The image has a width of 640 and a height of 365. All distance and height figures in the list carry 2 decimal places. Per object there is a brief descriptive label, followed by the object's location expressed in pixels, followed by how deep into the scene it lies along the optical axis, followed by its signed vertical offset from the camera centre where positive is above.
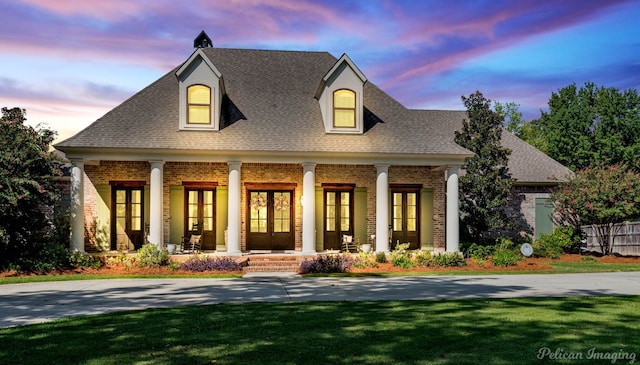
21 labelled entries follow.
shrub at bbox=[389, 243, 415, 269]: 20.80 -1.74
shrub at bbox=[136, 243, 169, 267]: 19.97 -1.56
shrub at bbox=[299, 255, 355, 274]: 19.47 -1.83
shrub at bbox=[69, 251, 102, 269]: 20.08 -1.69
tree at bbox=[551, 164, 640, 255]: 25.95 +0.49
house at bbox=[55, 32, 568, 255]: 22.19 +1.83
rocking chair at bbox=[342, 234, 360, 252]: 23.83 -1.42
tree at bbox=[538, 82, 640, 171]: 44.56 +6.18
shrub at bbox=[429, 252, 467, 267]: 21.33 -1.85
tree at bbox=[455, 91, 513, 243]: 26.62 +1.65
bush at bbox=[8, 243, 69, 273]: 19.03 -1.56
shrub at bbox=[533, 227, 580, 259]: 26.14 -1.61
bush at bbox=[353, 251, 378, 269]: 20.38 -1.80
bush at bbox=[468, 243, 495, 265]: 22.86 -1.72
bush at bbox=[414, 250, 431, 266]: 21.33 -1.78
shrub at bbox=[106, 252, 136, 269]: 20.09 -1.71
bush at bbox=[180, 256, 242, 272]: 19.59 -1.81
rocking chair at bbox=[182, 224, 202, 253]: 22.80 -1.21
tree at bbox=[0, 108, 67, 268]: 18.67 +0.91
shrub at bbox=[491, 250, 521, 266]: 21.64 -1.86
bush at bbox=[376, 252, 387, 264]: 21.39 -1.76
